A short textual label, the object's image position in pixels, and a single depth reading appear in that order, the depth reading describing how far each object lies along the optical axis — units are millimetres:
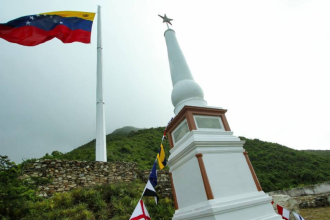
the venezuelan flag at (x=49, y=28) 9750
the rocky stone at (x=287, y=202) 8547
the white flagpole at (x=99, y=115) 12045
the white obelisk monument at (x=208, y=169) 3615
